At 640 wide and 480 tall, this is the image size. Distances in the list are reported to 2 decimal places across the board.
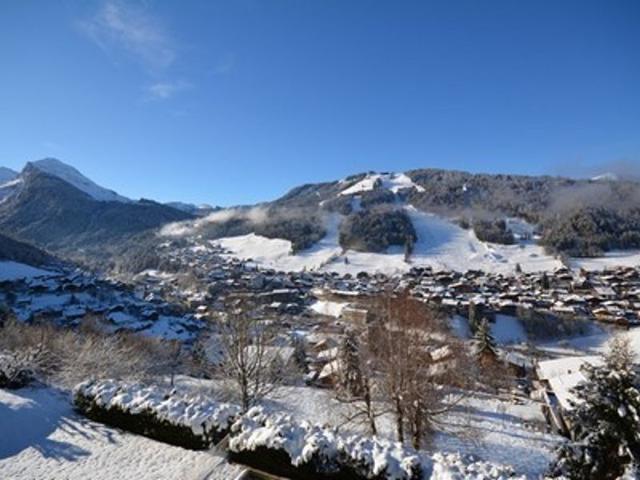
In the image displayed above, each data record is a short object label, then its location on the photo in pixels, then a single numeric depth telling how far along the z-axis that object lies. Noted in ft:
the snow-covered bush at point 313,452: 23.58
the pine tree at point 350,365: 78.91
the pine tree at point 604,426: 25.98
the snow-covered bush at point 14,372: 42.09
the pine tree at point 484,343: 123.44
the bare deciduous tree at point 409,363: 50.26
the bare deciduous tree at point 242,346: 56.65
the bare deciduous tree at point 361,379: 56.93
